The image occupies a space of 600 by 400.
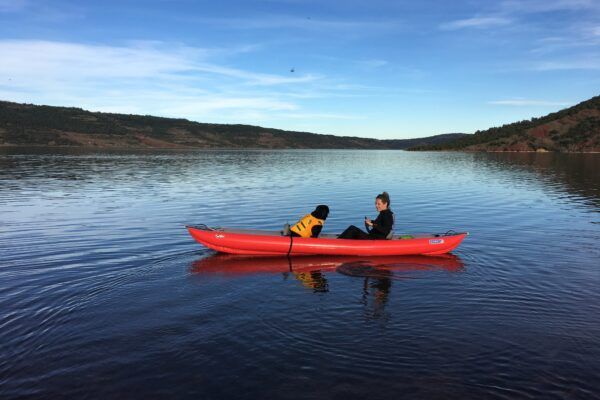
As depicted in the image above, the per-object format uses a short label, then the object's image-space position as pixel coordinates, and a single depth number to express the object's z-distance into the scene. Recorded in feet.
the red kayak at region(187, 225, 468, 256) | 46.24
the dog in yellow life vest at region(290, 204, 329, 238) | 46.54
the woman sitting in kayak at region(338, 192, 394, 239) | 47.21
